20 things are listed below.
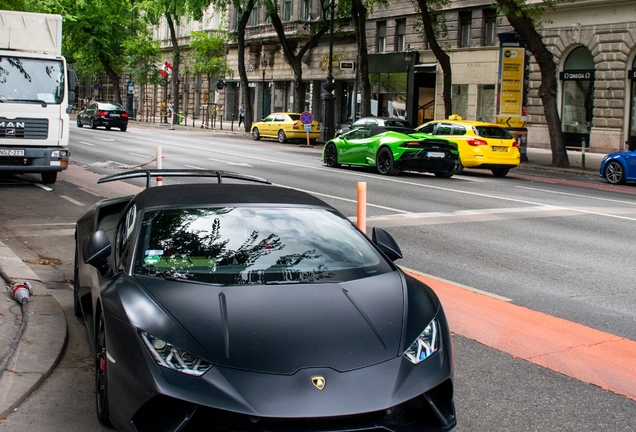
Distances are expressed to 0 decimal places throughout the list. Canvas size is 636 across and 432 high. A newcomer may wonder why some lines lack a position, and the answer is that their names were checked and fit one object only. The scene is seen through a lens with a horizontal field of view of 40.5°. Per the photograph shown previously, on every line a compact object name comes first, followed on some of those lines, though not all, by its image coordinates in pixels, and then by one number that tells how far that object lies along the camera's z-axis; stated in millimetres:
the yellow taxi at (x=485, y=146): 24406
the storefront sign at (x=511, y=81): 30406
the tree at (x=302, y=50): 44362
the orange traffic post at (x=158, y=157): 13806
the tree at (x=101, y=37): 65625
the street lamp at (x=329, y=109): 39344
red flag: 57053
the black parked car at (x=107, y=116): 45719
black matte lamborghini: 3764
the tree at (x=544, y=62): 26078
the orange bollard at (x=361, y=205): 9398
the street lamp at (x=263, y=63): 60034
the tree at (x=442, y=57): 33719
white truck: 16609
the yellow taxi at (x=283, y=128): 41625
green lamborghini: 22125
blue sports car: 22531
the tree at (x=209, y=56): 58938
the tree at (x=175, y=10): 44675
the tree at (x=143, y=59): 63791
